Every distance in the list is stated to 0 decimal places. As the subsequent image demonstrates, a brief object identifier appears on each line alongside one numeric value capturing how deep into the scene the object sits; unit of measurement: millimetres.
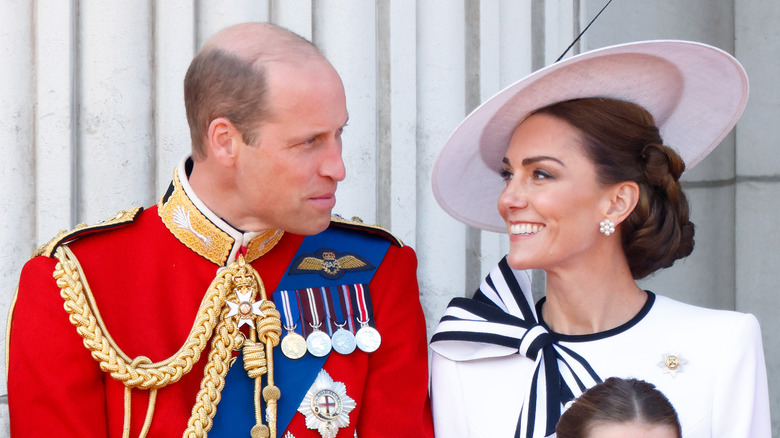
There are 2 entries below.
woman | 5316
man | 4836
